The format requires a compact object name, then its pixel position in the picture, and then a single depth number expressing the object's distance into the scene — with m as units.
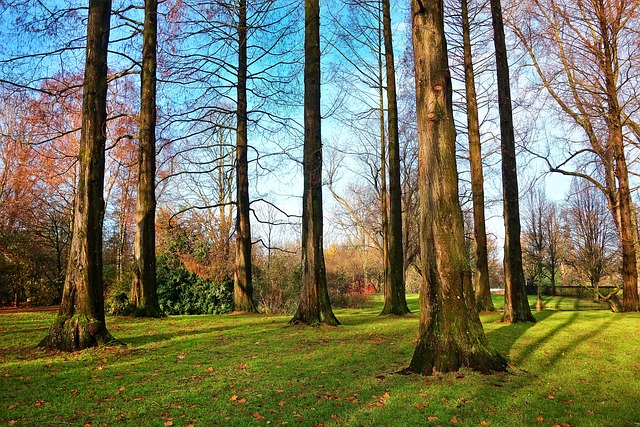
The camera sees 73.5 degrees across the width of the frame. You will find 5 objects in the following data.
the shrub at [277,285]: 20.19
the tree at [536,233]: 35.88
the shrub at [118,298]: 13.78
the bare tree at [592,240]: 30.02
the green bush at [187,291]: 17.55
